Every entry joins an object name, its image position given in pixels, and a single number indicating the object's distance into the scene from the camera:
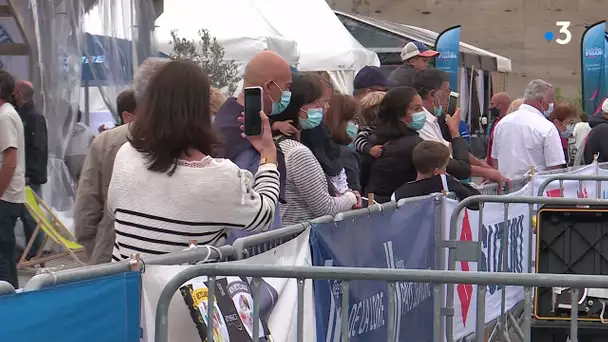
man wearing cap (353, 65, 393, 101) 9.08
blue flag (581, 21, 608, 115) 22.00
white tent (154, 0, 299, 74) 15.37
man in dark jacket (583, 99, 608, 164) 12.70
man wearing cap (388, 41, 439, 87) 9.45
